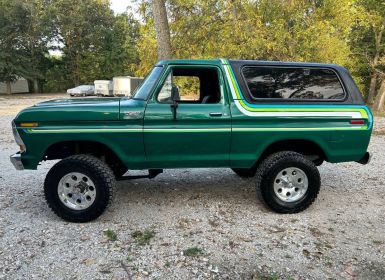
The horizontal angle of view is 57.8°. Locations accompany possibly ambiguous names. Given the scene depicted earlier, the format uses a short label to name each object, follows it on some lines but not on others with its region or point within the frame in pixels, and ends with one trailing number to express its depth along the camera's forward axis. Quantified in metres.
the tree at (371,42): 24.30
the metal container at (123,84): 29.02
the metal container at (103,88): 30.89
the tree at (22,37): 33.12
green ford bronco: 4.19
